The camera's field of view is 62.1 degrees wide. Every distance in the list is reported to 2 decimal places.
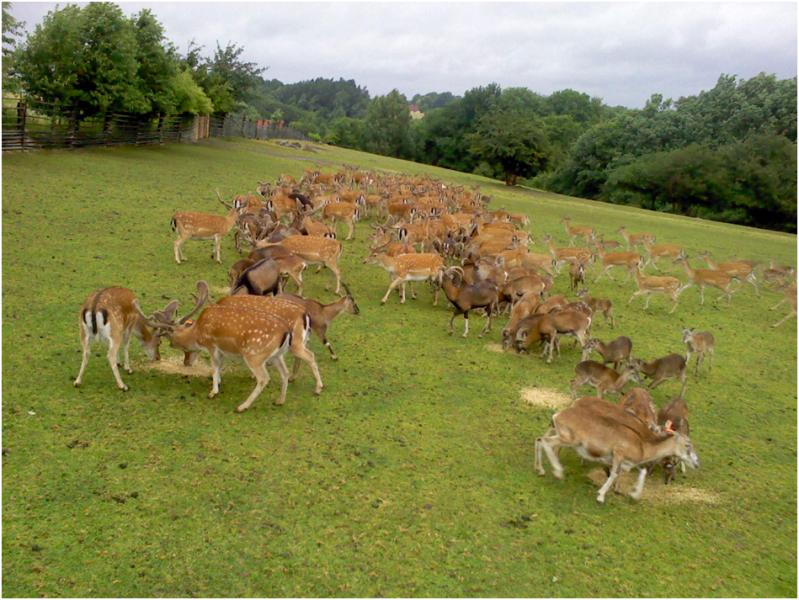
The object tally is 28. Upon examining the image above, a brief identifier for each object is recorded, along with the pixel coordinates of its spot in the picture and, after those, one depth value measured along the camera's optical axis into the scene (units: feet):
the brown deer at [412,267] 36.78
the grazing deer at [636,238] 64.80
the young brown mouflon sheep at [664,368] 27.89
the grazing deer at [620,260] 48.37
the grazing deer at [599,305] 36.35
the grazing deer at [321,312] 26.72
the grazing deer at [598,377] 25.96
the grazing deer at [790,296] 43.67
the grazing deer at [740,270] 50.77
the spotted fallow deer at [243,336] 21.42
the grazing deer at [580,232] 63.98
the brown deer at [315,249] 37.37
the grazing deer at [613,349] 29.09
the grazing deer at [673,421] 20.03
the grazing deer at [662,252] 56.13
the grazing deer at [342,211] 53.93
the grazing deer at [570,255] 47.65
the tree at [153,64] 86.63
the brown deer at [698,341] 30.76
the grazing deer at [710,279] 47.12
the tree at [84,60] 73.87
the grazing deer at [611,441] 18.38
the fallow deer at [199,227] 38.45
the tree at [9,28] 62.85
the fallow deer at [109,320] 21.11
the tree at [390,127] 246.68
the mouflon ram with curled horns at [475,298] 32.99
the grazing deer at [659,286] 42.19
